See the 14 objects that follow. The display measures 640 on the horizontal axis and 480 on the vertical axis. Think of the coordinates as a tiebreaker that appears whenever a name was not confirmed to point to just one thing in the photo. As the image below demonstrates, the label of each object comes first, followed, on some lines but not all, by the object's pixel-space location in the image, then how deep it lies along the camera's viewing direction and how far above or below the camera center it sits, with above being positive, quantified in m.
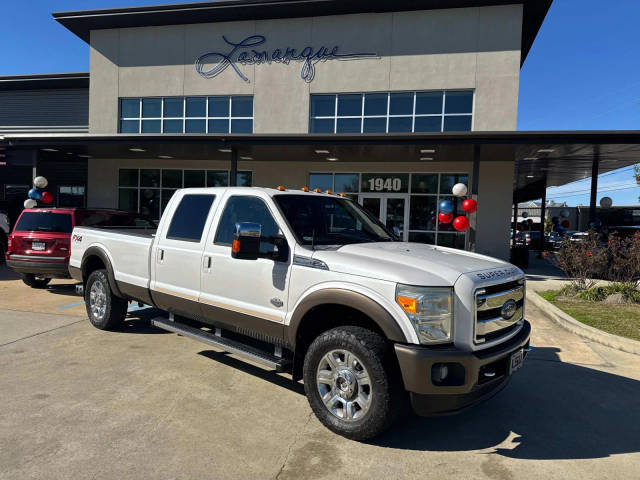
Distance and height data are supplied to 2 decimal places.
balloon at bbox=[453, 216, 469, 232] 12.10 +0.02
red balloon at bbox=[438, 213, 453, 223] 12.87 +0.17
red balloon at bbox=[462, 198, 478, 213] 11.96 +0.48
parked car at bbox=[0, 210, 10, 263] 13.41 -0.80
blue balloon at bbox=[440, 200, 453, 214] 13.01 +0.45
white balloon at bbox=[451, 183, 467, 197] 12.38 +0.93
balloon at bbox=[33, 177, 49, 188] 14.96 +0.80
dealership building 15.27 +4.54
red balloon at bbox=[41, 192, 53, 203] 14.91 +0.28
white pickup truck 3.13 -0.68
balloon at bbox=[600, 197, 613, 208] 20.52 +1.29
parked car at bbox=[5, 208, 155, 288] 8.62 -0.63
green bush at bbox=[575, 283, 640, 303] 8.91 -1.27
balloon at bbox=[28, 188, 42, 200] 15.10 +0.39
